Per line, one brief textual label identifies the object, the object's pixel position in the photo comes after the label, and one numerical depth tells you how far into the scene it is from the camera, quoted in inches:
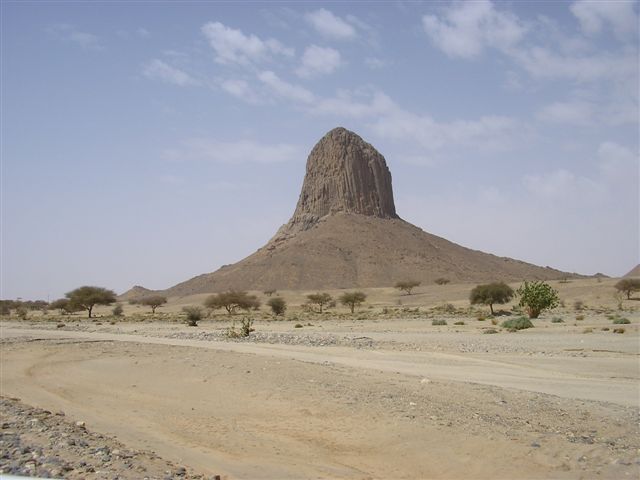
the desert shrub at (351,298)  3208.7
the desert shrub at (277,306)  2957.7
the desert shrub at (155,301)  4204.7
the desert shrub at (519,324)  1525.3
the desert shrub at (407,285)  4220.0
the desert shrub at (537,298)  1951.3
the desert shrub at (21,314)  3207.4
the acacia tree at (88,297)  3371.1
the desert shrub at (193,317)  2298.5
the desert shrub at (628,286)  3115.2
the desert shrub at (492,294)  2524.6
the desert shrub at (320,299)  3331.7
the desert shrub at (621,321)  1624.1
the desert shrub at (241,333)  1469.0
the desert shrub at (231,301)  3280.0
